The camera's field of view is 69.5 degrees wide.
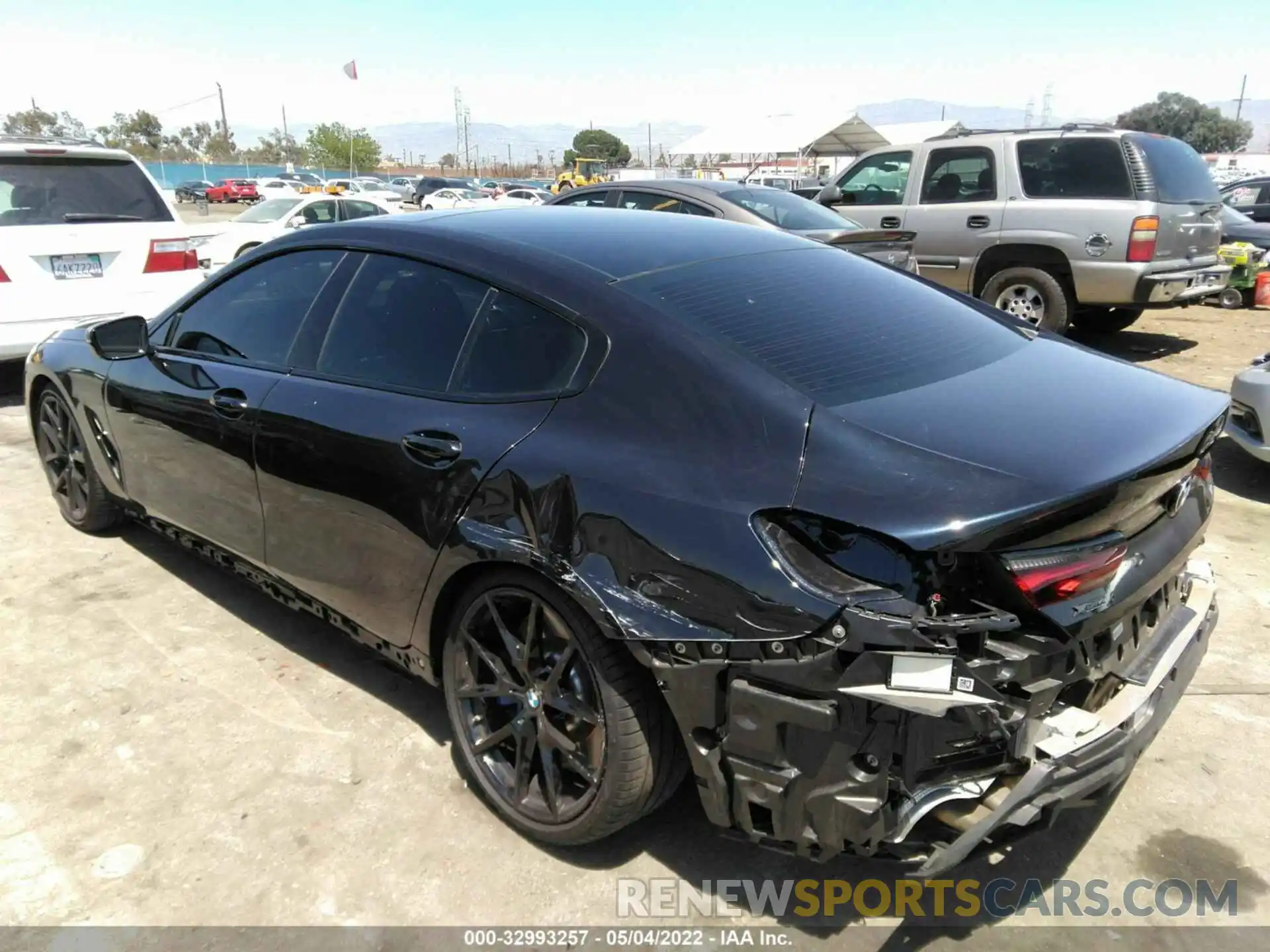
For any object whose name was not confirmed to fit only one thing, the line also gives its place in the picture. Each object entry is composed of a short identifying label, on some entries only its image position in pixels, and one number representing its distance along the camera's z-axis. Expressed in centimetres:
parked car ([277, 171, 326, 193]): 4300
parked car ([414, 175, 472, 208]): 4112
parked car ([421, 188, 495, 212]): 3509
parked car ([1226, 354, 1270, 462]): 502
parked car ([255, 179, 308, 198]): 4231
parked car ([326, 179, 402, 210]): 3403
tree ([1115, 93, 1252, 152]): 8512
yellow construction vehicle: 3239
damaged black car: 185
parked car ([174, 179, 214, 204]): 4788
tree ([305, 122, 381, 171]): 7944
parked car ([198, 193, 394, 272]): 1326
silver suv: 791
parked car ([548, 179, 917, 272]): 759
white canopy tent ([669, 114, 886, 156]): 2698
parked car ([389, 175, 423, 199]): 4639
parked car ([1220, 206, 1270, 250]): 1292
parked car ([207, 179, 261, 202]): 4869
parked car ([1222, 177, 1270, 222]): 1450
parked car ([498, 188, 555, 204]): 3359
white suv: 648
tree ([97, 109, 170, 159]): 8181
